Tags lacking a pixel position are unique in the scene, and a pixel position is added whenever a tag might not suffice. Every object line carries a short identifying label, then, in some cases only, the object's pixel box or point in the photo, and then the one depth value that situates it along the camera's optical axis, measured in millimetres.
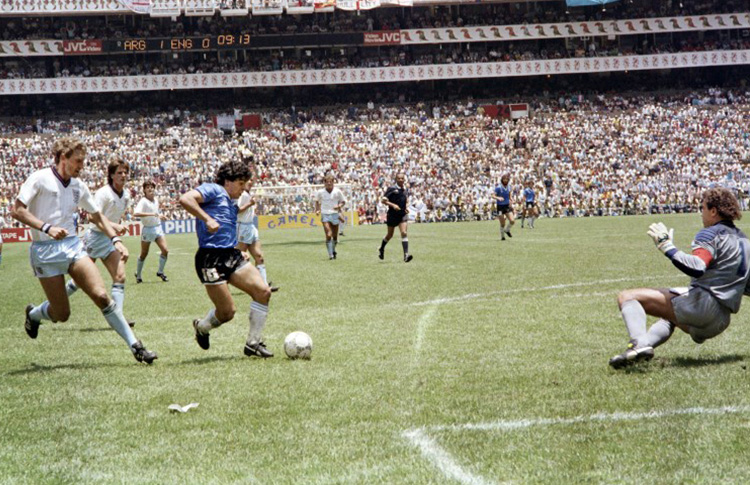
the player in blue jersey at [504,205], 28578
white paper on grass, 6266
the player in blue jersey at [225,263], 8633
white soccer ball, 8414
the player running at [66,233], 8258
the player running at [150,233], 18547
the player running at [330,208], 23203
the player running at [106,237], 11438
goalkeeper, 7012
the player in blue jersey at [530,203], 36562
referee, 21703
